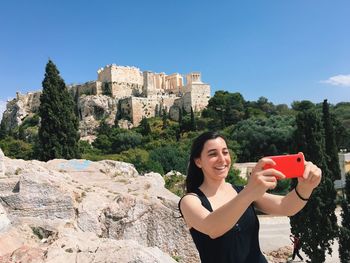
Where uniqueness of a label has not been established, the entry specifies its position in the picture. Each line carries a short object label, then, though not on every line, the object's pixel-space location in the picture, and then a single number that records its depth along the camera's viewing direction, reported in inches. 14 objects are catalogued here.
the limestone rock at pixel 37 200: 223.0
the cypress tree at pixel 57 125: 716.7
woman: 61.0
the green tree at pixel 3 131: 1938.9
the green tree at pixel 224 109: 2000.5
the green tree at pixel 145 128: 2048.5
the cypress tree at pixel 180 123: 1954.1
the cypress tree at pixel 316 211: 469.1
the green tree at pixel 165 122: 2116.1
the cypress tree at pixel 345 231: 431.2
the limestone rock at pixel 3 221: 192.1
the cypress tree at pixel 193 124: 1903.7
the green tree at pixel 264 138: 1382.9
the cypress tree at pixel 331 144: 820.5
